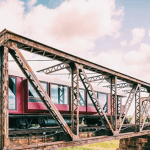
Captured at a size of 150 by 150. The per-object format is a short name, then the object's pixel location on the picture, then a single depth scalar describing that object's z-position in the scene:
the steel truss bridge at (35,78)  7.01
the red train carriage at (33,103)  12.14
